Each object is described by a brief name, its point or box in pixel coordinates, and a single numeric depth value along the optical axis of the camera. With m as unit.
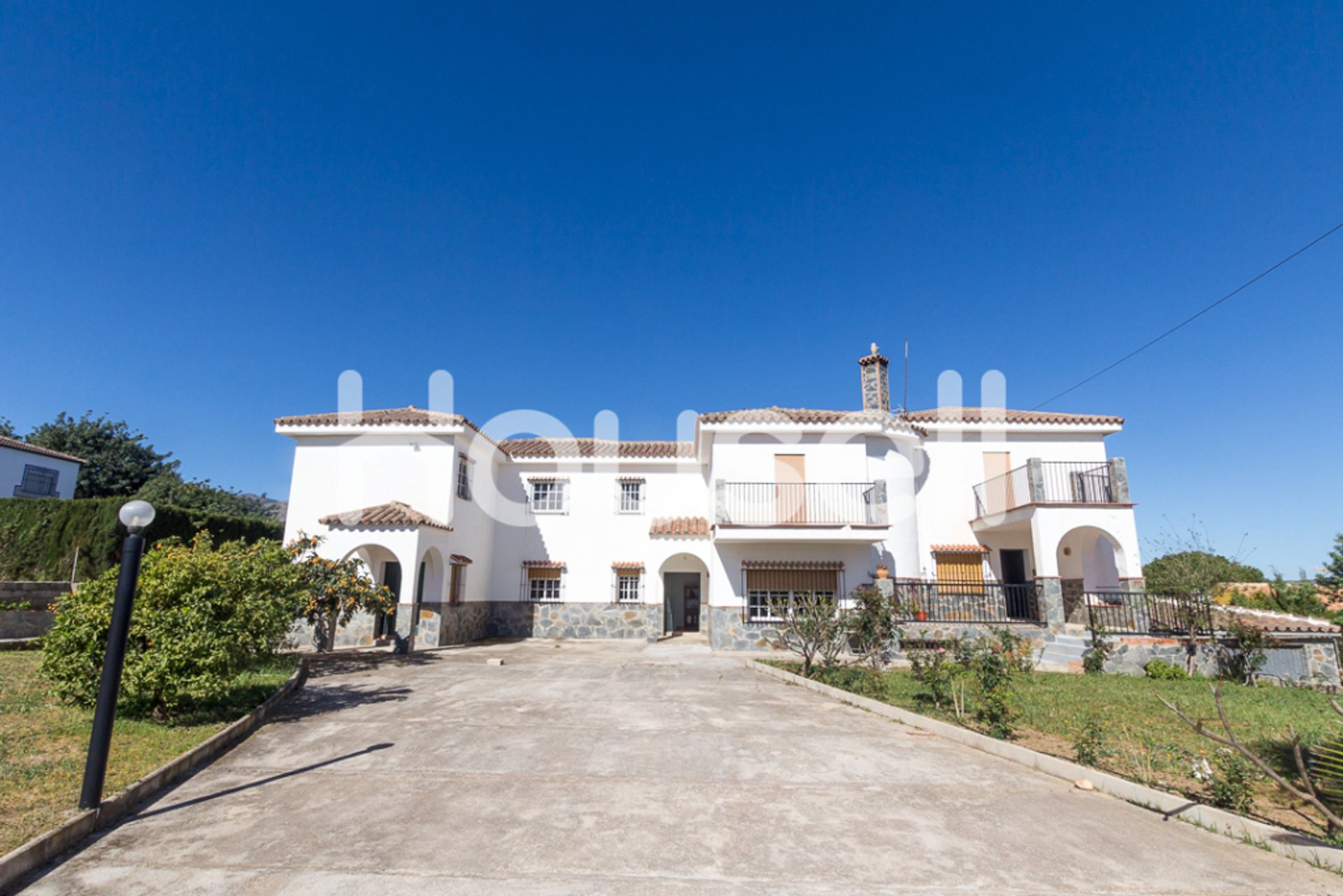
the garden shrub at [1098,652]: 13.77
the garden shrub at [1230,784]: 5.40
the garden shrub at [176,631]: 6.93
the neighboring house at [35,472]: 24.56
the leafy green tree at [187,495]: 29.16
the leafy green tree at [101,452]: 29.78
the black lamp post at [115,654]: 4.91
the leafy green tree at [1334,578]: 21.27
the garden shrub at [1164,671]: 13.27
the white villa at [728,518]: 16.44
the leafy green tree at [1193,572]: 13.66
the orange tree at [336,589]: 12.66
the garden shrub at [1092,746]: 6.63
